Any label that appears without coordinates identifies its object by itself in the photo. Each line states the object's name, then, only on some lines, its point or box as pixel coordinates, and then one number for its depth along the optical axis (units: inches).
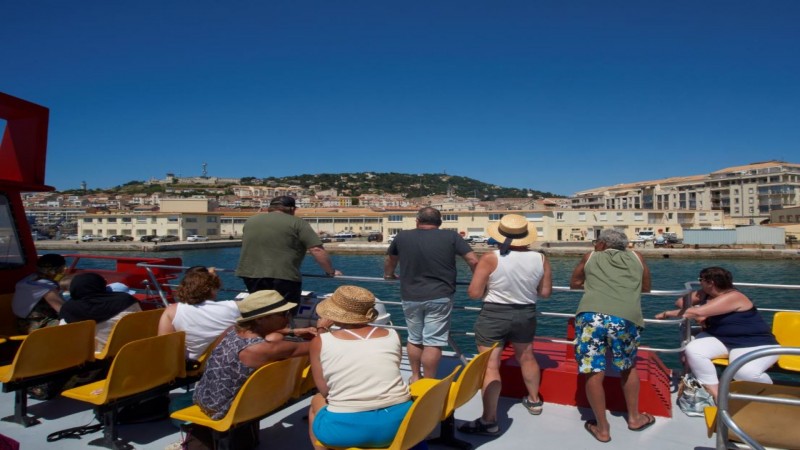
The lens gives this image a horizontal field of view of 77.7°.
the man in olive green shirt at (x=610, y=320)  133.9
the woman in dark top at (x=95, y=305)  158.9
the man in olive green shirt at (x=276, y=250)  170.4
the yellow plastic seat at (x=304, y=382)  133.2
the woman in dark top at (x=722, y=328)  147.8
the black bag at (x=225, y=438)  114.6
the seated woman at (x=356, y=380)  97.4
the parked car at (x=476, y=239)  2669.8
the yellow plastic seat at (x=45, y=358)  137.8
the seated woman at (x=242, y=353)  113.3
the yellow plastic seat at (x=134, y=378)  124.8
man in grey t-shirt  148.9
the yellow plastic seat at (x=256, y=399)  109.4
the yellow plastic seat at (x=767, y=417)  95.7
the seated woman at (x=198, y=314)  147.1
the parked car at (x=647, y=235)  2605.8
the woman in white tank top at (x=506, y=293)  142.6
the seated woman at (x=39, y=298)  177.8
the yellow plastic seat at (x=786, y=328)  165.9
